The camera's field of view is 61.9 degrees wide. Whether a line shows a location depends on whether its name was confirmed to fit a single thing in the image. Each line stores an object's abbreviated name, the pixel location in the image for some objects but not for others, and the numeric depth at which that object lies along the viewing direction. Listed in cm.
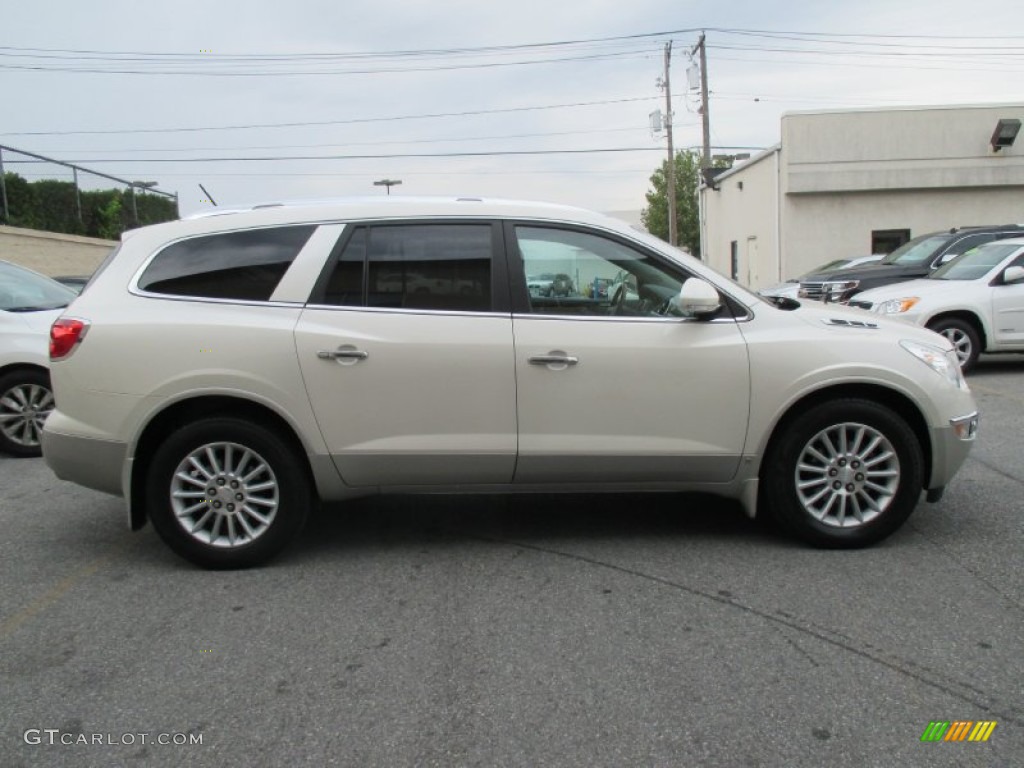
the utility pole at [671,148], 3844
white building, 2466
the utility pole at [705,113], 3406
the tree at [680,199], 7150
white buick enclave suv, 431
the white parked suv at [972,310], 1025
